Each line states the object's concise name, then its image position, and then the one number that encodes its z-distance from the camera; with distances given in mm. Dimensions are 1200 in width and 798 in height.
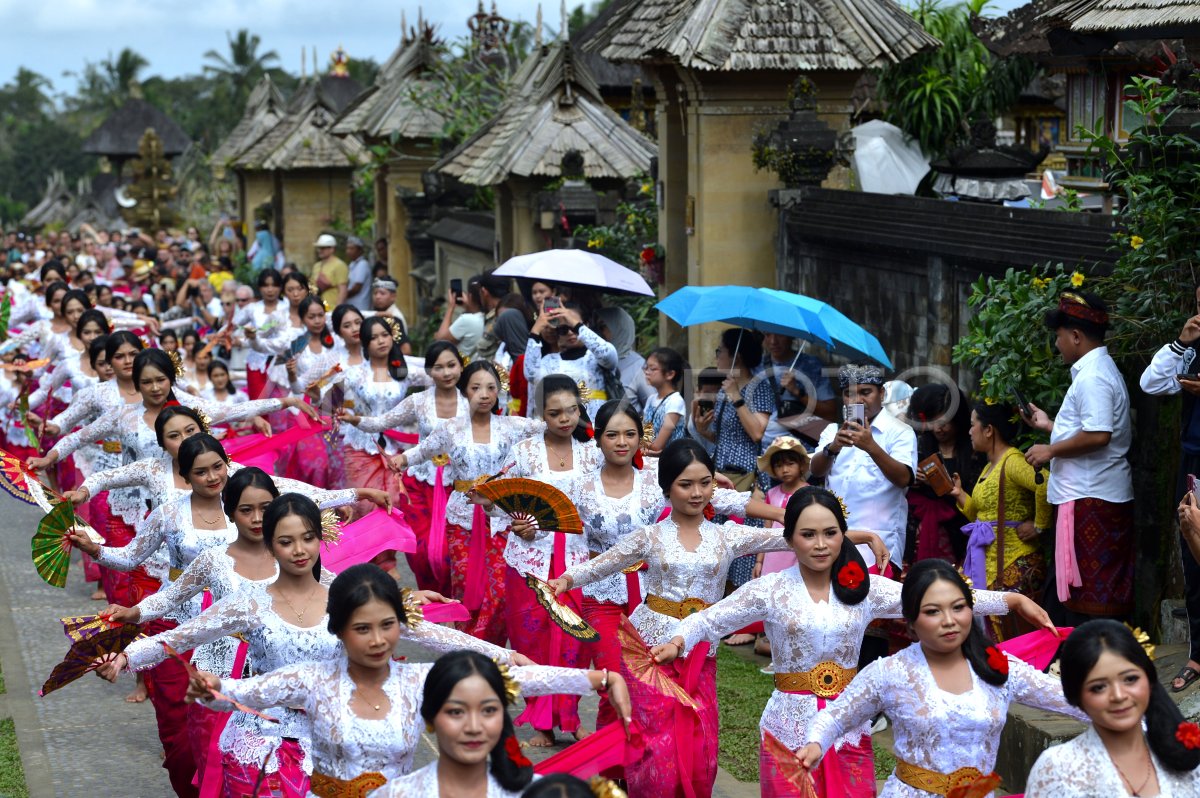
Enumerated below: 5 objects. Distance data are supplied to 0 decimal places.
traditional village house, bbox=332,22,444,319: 25609
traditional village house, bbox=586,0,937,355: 14820
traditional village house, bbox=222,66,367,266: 33469
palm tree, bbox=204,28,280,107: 81812
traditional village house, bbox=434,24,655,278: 18609
